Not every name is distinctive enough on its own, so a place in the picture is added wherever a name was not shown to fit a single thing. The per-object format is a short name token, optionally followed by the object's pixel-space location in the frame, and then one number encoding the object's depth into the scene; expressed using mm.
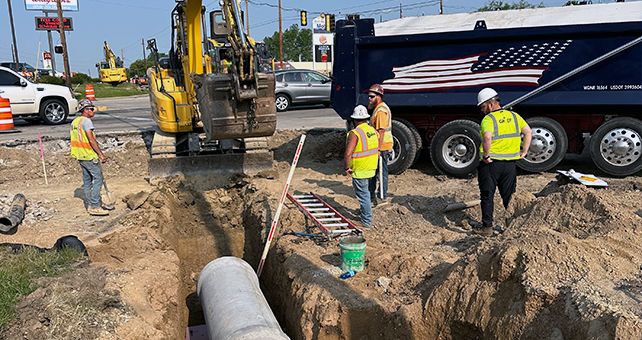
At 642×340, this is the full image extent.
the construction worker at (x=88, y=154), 7855
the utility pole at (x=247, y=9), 47050
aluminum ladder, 6660
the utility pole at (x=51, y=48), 35281
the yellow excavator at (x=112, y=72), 45406
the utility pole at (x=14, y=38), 37469
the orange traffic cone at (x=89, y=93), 24984
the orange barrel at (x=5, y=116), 14242
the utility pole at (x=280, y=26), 43969
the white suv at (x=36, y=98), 15484
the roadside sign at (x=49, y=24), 34562
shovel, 8531
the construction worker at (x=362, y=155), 6617
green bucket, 5473
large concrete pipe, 4445
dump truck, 8305
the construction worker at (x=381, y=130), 7762
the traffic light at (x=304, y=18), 35594
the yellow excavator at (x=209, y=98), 7305
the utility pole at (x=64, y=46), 24094
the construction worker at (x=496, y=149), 6184
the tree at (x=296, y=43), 107875
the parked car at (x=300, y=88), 19562
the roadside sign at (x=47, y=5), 40897
